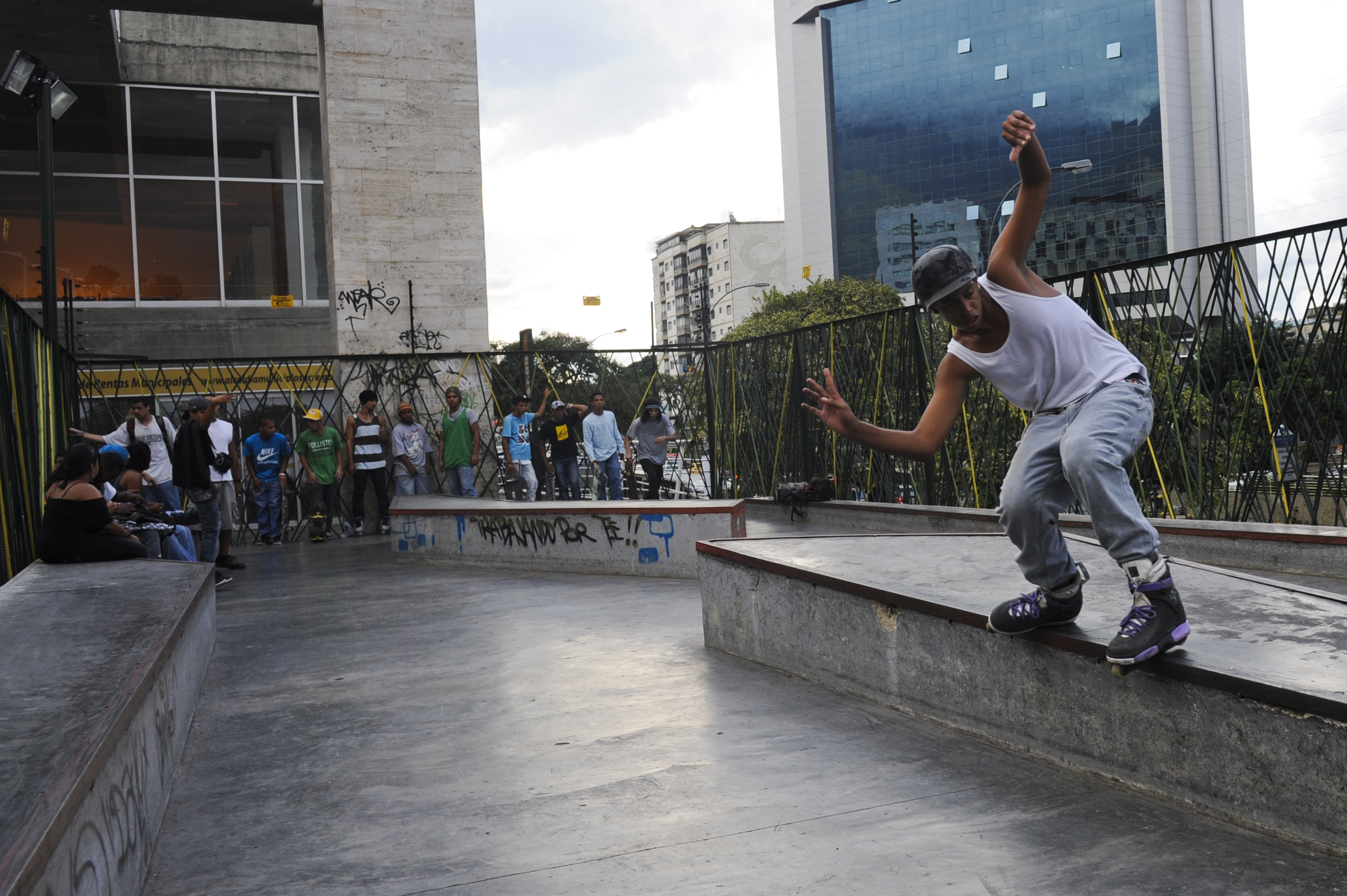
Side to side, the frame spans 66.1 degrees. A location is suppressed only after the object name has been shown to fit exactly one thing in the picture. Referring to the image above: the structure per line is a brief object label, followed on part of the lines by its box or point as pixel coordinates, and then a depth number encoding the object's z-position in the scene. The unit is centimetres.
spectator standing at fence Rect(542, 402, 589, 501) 1440
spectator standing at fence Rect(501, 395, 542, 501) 1479
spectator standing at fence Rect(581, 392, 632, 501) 1399
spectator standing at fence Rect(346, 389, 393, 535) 1414
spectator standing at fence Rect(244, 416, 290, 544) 1360
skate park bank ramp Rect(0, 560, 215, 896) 226
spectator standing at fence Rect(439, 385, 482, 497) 1472
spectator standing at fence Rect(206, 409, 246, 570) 1070
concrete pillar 1547
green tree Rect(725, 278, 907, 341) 4816
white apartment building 12275
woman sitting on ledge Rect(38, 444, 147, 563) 648
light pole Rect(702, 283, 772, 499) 1616
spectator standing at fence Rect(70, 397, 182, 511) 1061
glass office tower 6875
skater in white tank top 333
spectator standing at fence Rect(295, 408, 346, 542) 1406
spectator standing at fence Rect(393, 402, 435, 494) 1453
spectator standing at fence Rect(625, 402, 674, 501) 1462
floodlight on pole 981
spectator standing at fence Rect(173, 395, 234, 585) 983
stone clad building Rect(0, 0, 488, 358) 1583
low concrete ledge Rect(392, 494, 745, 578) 916
